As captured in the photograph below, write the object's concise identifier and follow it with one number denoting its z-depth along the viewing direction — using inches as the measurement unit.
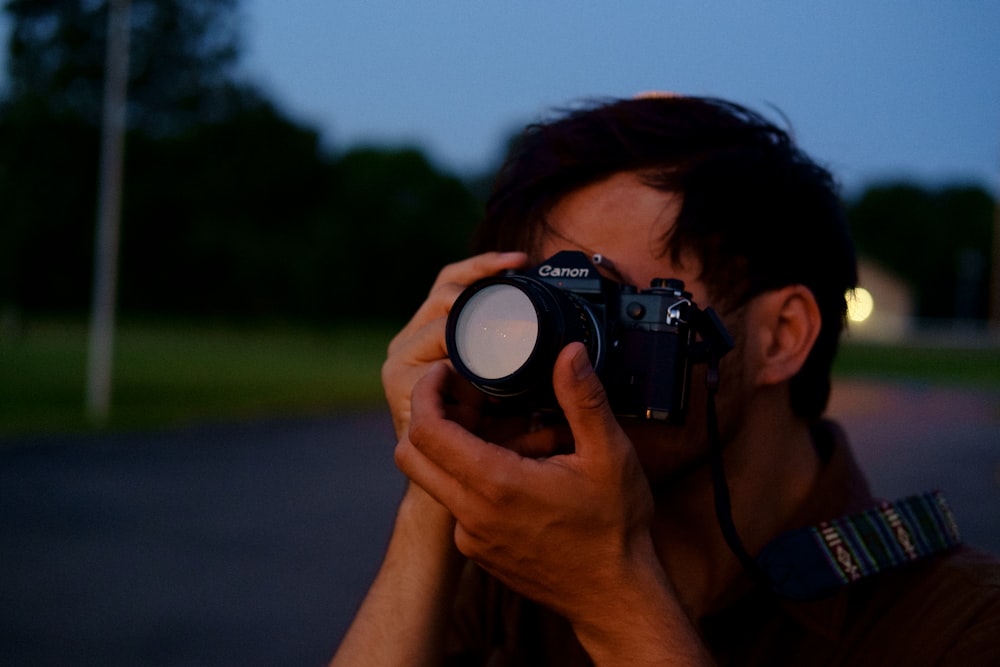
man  51.3
